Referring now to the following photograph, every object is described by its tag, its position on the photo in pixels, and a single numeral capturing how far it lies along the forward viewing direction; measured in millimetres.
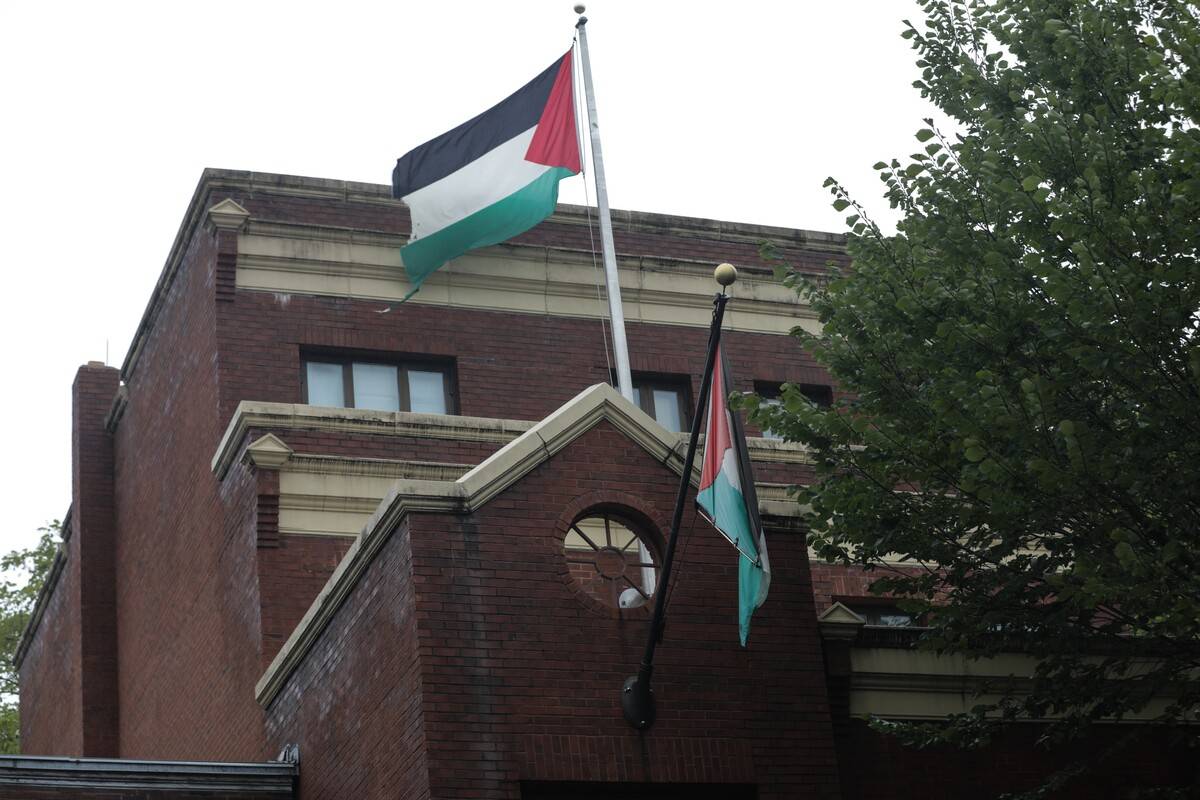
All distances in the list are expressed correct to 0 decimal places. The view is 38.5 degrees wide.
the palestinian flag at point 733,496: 13844
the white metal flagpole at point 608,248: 20641
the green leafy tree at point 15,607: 39344
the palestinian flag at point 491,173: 22438
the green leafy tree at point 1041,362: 12734
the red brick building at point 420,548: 14008
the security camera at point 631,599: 14664
